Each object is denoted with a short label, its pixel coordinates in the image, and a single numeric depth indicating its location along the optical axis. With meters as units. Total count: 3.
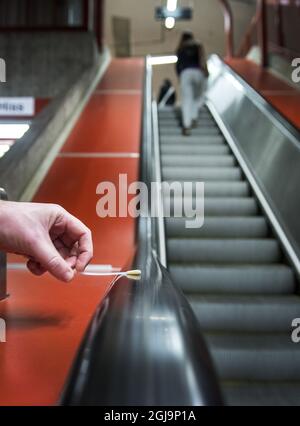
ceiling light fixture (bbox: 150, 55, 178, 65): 16.64
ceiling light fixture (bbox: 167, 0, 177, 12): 13.66
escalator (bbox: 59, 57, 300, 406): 0.79
